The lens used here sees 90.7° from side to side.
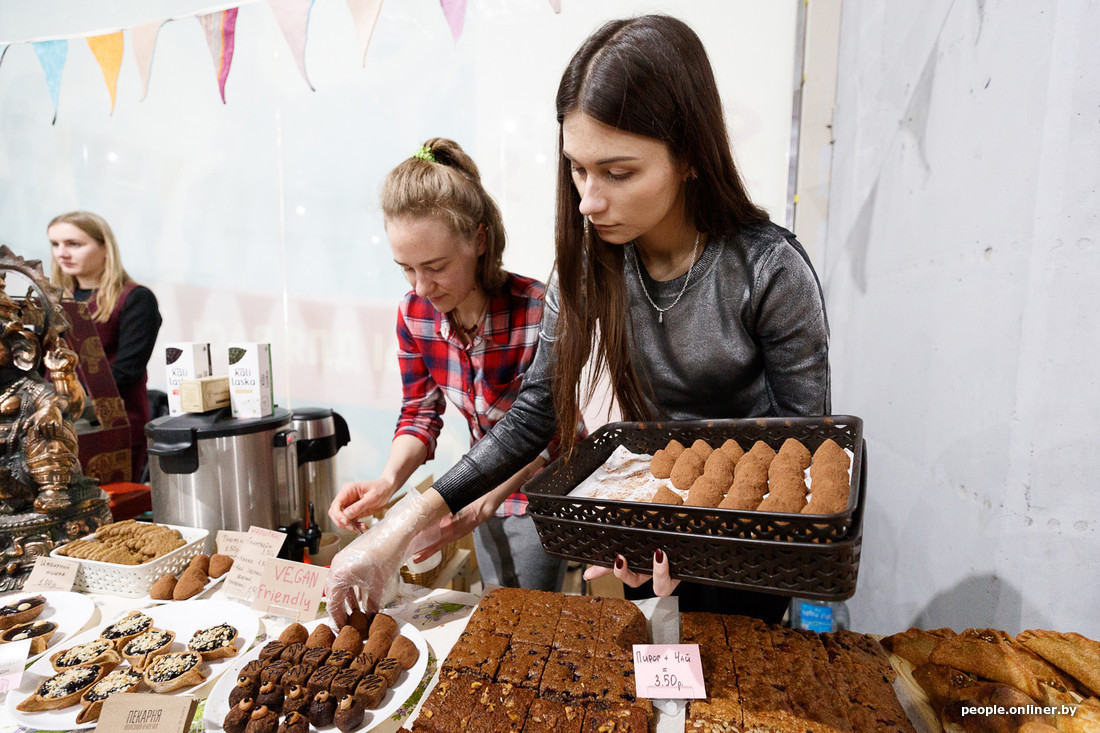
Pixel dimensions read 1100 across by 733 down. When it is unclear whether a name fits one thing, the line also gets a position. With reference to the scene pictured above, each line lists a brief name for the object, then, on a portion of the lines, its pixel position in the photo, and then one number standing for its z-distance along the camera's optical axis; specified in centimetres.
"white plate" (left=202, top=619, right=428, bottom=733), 103
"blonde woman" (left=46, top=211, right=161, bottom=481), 305
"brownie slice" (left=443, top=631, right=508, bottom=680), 116
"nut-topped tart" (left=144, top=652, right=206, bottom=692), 113
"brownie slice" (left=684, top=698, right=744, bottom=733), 100
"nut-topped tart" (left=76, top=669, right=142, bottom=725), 104
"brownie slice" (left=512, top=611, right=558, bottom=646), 125
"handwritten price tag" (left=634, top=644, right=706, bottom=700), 107
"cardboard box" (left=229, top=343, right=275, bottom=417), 189
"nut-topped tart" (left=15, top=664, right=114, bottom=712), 106
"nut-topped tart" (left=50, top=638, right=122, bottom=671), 118
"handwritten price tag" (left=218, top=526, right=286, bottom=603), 146
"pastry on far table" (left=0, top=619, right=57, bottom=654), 126
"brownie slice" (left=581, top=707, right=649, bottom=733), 100
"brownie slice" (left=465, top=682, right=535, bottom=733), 102
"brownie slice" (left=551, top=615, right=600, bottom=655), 122
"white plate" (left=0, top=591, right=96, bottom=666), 133
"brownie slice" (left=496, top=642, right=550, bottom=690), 113
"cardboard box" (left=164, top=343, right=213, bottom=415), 188
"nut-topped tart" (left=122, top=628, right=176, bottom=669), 119
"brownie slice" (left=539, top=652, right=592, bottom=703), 109
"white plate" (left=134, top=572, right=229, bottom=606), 151
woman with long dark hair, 107
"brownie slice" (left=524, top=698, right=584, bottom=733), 102
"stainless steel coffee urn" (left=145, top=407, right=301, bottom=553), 175
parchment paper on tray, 107
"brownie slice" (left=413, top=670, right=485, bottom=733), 102
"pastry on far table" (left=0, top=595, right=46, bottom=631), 132
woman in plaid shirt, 168
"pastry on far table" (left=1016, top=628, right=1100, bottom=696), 99
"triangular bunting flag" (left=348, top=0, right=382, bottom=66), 302
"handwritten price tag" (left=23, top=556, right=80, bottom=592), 152
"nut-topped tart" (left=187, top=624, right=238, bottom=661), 123
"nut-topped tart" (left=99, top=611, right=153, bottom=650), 128
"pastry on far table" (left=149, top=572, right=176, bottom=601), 151
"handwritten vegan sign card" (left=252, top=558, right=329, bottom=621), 138
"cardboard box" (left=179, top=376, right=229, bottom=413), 183
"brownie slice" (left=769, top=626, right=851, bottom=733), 101
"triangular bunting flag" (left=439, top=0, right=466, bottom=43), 295
